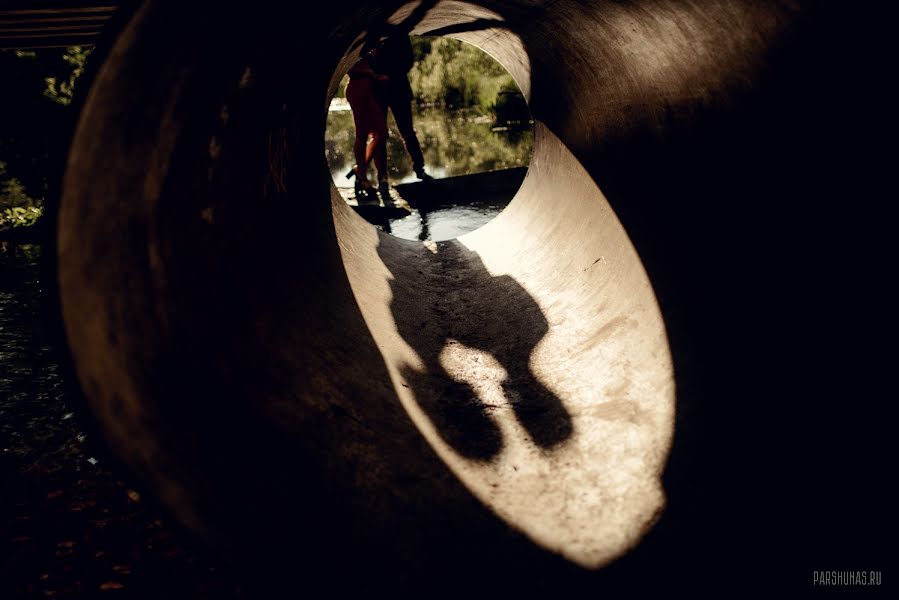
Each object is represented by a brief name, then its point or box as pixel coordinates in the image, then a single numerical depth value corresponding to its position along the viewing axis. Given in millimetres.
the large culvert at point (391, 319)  1341
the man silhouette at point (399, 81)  7531
